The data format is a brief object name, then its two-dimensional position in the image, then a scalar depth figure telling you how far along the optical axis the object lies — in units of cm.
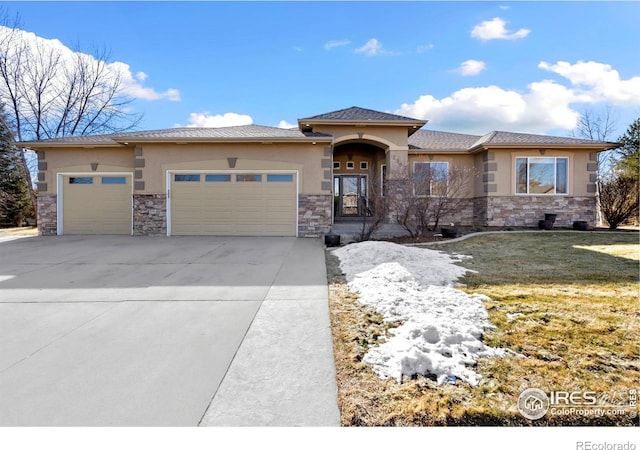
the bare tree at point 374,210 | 1000
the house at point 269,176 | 1167
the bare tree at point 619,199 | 1348
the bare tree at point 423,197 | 1020
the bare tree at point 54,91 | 2017
